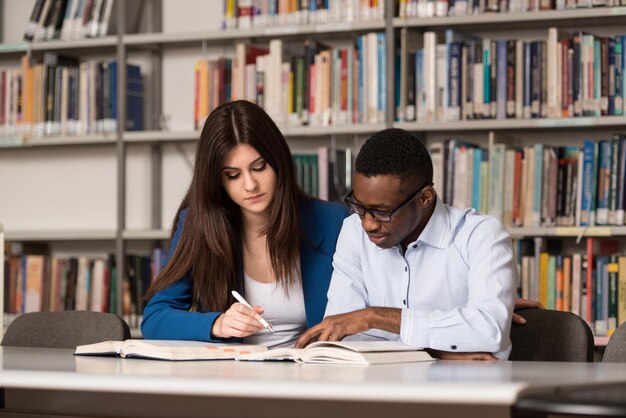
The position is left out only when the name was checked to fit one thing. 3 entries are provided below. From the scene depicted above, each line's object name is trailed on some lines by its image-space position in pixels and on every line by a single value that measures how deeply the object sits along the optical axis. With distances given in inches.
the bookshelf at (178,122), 149.9
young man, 96.9
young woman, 114.2
